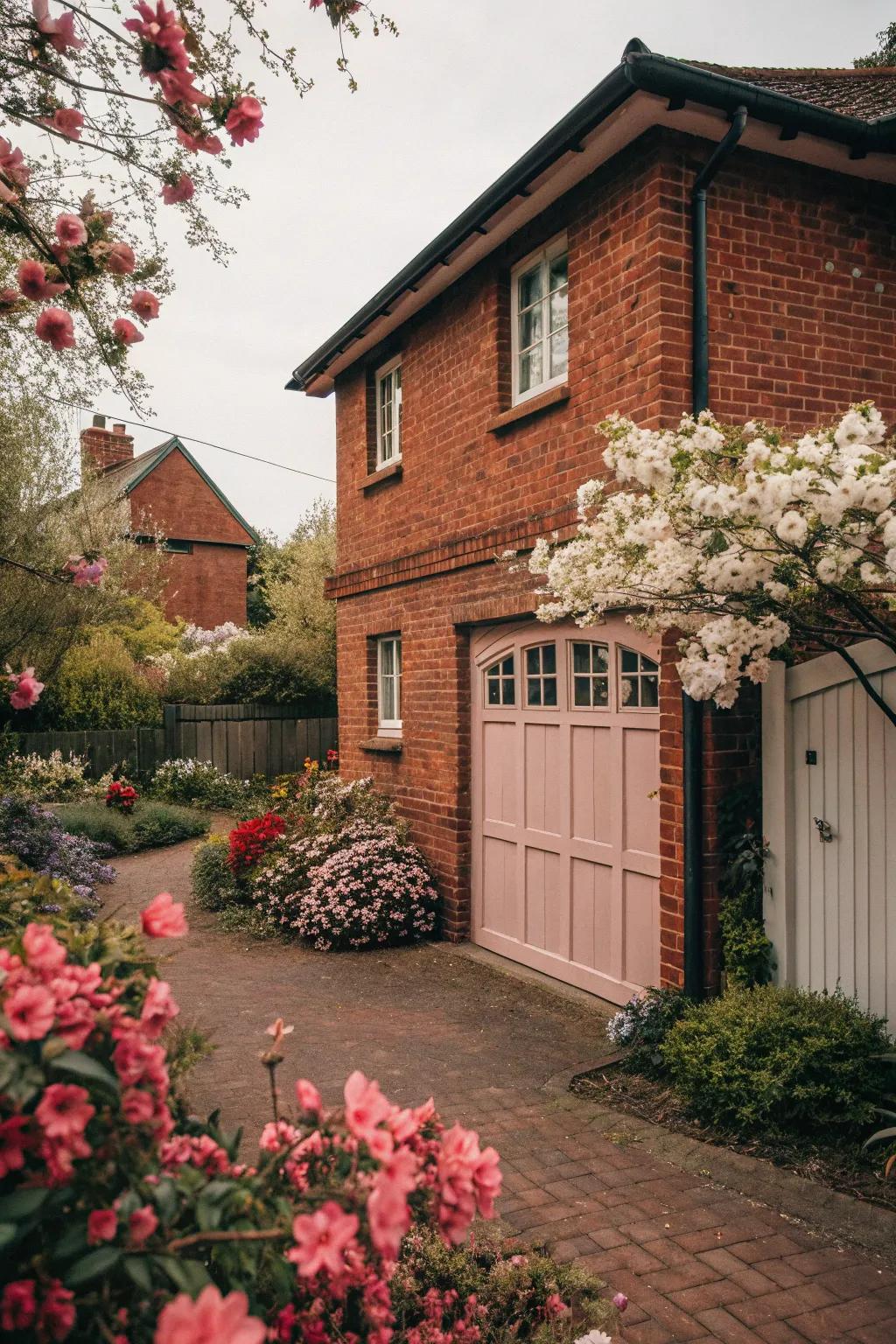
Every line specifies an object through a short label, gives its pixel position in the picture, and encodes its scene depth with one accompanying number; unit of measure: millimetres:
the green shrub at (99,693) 17125
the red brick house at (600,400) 5957
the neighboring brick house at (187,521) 29578
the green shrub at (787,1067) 4543
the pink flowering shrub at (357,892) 8688
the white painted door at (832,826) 4816
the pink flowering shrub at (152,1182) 1464
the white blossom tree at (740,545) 3873
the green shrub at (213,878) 10273
